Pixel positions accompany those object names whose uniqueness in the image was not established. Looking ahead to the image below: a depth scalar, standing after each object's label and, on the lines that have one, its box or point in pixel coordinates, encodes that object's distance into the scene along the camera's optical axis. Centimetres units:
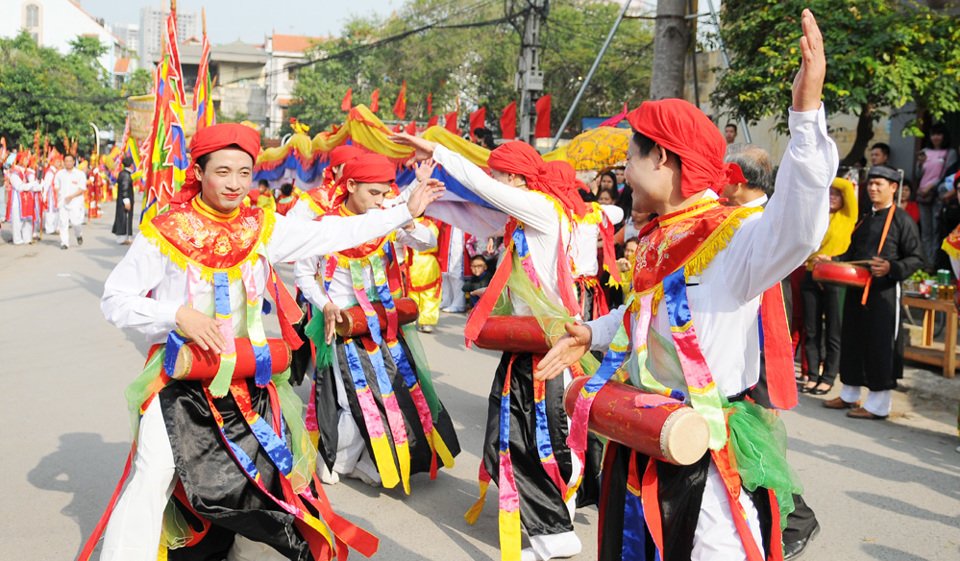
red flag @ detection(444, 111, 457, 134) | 1208
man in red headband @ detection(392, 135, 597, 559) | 409
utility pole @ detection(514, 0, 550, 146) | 1876
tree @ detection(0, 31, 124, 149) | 4369
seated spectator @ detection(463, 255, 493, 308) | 1129
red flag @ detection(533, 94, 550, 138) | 1222
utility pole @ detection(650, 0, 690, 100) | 1123
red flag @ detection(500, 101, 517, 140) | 1190
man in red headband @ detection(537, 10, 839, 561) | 229
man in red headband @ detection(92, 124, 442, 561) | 311
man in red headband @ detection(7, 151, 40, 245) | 1852
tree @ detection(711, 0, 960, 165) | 850
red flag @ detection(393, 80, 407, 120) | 1457
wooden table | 741
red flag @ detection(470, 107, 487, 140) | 1241
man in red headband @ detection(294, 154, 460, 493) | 488
